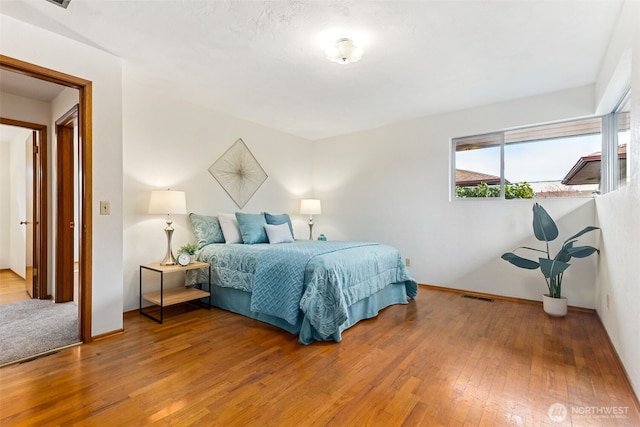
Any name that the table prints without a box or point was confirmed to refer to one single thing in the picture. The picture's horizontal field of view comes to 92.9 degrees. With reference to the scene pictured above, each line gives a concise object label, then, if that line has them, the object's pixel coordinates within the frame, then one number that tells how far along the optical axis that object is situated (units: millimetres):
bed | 2506
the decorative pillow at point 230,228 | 3734
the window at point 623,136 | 2443
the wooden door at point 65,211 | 3447
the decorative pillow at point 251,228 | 3727
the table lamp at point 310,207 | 5133
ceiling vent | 1938
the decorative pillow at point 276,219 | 4159
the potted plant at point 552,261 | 3029
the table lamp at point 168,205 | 3131
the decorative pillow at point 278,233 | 3833
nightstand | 2986
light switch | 2535
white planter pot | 3112
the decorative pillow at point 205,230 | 3646
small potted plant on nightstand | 3320
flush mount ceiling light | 2355
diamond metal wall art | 4152
